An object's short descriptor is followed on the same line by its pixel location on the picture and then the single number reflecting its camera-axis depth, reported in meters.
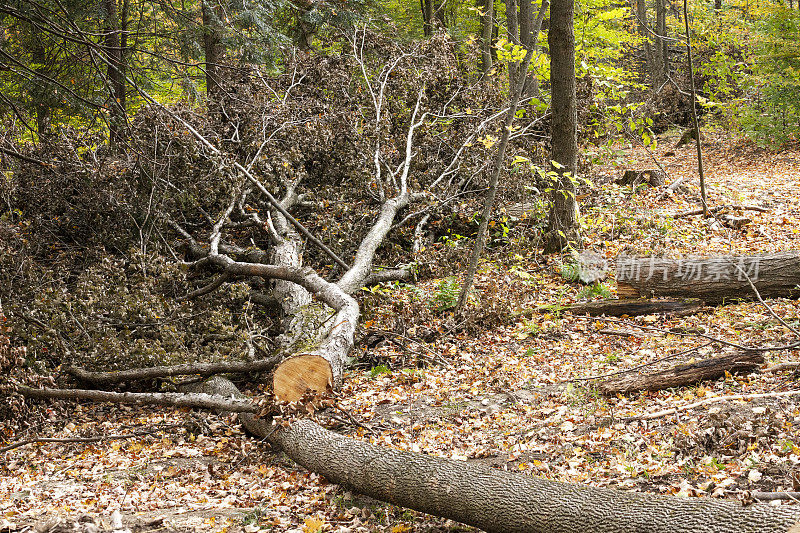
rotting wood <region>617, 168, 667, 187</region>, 11.34
